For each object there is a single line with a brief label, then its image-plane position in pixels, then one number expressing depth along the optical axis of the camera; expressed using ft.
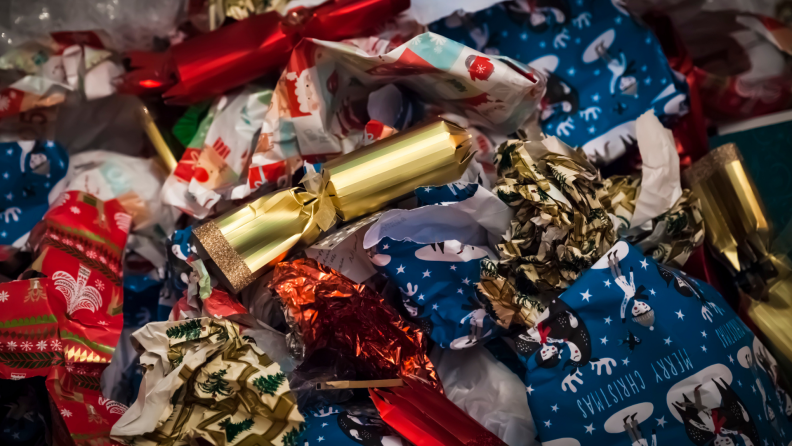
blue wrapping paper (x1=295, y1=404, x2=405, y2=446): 2.19
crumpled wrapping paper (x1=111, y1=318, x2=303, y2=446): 2.16
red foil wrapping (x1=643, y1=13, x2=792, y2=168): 2.95
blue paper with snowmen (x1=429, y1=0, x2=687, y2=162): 2.88
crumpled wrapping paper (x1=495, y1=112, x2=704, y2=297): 2.29
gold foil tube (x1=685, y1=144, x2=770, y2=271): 2.69
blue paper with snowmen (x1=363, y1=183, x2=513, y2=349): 2.36
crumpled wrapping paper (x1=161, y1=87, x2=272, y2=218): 2.68
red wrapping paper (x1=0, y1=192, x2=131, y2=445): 2.28
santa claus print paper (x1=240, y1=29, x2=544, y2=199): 2.50
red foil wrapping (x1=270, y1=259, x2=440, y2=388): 2.37
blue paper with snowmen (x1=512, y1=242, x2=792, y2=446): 2.14
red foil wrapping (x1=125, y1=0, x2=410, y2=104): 2.76
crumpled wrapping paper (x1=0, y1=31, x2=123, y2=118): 2.81
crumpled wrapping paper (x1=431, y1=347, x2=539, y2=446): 2.37
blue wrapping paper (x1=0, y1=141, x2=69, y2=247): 2.80
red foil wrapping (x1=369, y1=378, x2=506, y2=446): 2.25
